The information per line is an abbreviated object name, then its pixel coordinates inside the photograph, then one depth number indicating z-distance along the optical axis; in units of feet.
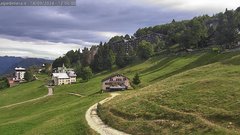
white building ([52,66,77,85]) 361.07
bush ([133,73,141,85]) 222.20
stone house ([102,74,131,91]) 222.56
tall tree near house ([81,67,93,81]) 327.26
